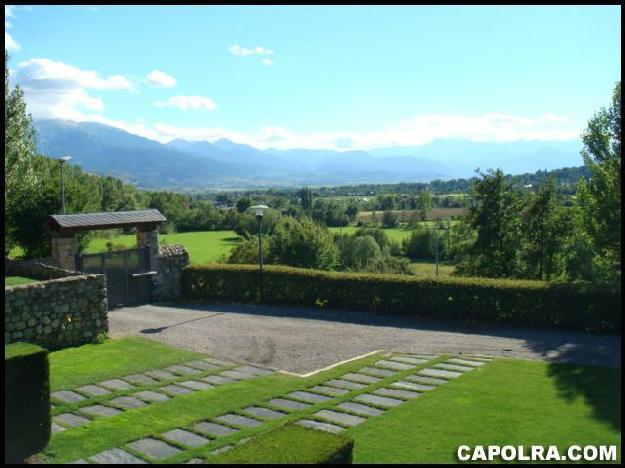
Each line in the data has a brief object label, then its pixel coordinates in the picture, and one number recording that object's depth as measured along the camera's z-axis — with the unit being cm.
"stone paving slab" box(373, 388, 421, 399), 943
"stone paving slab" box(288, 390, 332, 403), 932
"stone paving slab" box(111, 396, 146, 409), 916
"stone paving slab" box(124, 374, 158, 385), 1051
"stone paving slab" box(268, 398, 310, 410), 898
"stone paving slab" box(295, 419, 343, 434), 790
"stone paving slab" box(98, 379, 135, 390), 1013
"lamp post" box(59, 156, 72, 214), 2144
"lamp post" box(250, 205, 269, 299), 1992
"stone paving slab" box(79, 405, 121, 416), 880
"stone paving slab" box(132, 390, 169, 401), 956
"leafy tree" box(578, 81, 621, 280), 1716
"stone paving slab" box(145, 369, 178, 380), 1089
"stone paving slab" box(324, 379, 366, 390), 1006
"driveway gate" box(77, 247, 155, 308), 1803
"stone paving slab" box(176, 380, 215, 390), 1027
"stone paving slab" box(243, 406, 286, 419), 852
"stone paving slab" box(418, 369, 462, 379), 1066
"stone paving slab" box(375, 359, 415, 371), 1135
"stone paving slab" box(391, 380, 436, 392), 988
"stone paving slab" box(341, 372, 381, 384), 1045
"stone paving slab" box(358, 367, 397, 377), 1088
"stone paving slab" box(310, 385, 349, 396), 969
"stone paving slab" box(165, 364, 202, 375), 1124
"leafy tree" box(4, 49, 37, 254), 2202
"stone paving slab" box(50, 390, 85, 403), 944
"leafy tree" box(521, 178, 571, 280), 2397
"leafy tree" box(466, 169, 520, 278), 2295
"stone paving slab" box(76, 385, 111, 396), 981
